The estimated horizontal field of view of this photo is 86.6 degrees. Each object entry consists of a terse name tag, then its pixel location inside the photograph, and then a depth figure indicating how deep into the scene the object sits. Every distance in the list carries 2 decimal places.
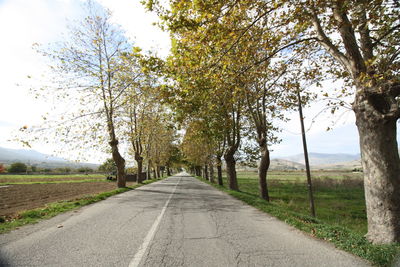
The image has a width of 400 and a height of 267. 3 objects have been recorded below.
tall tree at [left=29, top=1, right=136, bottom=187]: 16.28
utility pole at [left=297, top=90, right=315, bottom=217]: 11.65
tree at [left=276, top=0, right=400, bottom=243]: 4.92
